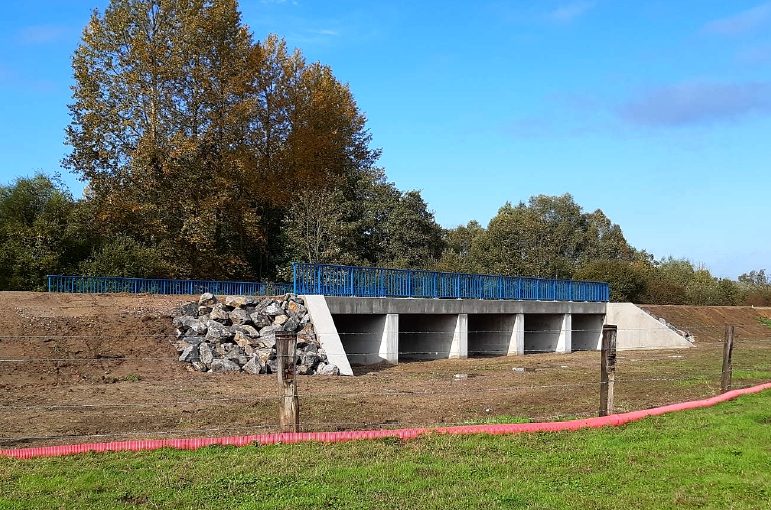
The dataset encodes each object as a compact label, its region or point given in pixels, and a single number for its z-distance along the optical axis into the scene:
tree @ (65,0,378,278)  32.62
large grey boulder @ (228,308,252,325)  19.95
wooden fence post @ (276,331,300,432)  9.10
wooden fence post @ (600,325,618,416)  10.66
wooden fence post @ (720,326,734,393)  13.99
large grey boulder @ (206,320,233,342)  18.78
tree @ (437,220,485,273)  40.41
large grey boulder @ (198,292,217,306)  20.90
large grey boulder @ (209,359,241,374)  17.33
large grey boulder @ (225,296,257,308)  20.95
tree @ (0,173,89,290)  27.14
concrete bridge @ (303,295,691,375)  22.72
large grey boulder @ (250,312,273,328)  20.00
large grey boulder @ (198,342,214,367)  17.50
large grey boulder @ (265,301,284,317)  20.53
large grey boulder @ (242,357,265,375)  17.44
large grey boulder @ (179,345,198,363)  17.48
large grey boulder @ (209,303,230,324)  19.95
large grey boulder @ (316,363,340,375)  18.28
